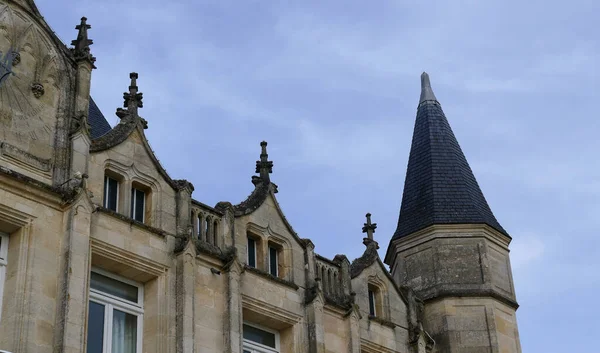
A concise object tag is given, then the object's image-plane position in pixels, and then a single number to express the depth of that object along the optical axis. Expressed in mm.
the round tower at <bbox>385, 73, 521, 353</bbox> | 22516
